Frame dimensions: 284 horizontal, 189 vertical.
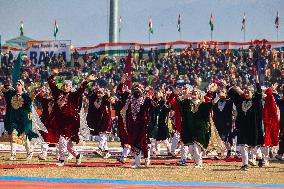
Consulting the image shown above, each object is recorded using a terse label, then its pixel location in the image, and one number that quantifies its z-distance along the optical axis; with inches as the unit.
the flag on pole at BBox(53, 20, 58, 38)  3137.3
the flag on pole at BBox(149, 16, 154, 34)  3186.3
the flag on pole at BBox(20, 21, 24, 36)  3719.0
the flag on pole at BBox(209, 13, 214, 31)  2992.9
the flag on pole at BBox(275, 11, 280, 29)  2970.0
